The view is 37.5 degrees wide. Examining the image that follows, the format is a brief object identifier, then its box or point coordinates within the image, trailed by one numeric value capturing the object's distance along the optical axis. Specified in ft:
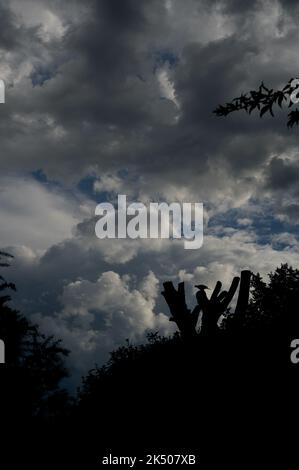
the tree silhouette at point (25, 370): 88.84
